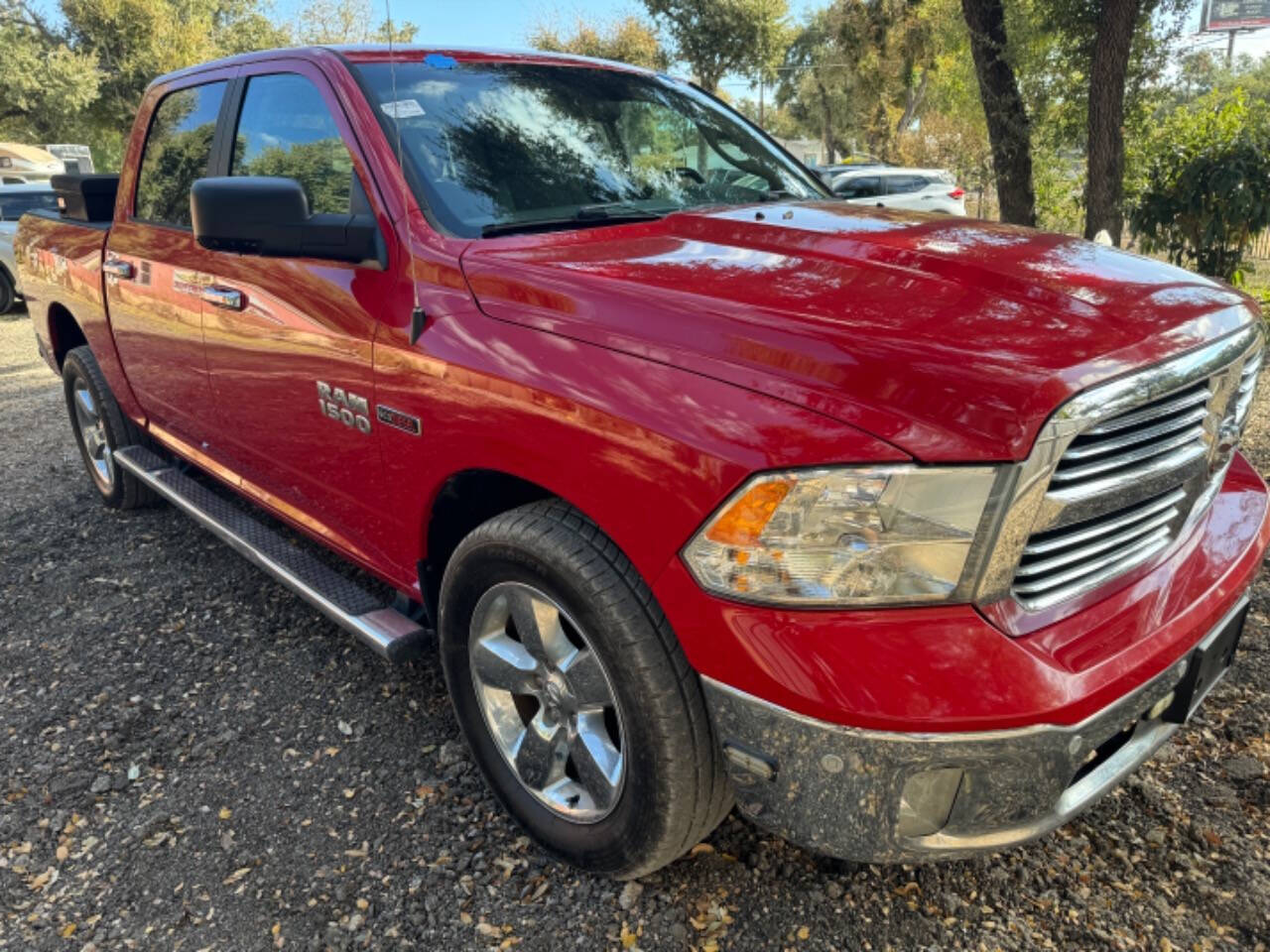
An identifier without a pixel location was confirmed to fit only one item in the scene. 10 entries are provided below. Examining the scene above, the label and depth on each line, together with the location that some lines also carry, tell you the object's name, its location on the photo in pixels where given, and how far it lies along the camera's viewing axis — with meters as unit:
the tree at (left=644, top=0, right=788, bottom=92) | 31.78
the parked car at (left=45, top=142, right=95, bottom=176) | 22.75
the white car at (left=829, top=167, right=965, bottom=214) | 17.17
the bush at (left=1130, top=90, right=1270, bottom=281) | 7.33
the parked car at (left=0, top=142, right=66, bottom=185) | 20.84
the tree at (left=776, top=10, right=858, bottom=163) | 35.56
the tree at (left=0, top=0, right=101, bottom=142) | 26.73
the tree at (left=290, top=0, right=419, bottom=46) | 22.92
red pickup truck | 1.57
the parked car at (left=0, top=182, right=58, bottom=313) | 11.70
